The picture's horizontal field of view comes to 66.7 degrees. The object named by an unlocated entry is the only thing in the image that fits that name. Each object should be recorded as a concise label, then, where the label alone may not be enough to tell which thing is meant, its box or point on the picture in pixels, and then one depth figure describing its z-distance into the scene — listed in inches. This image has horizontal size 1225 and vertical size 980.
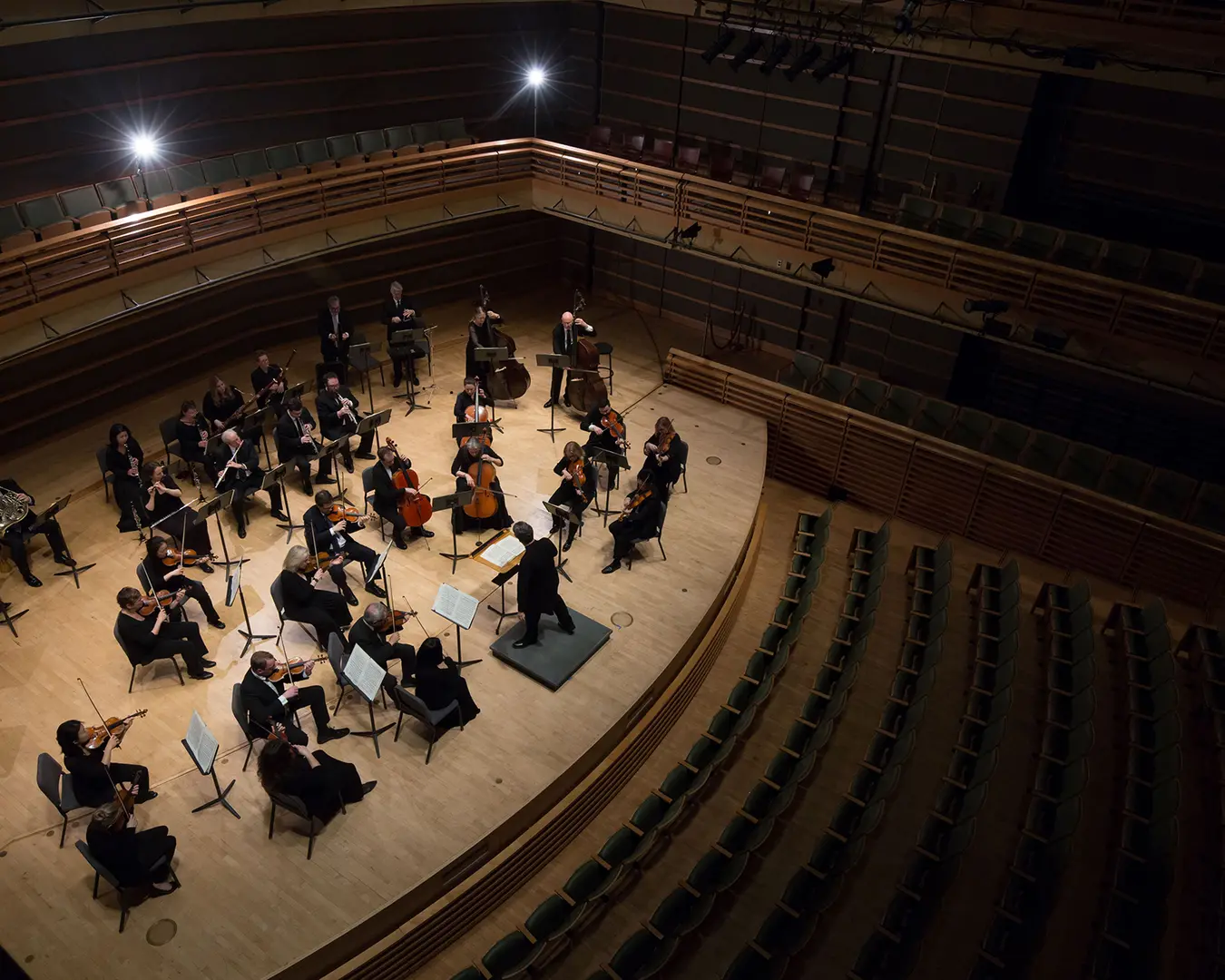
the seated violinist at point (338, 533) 370.9
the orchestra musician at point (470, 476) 399.0
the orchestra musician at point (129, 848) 256.8
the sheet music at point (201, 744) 268.5
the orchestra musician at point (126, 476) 398.9
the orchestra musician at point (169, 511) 379.6
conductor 342.6
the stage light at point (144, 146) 463.2
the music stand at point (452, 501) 370.6
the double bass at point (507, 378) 506.3
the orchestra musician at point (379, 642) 317.7
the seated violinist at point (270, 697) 292.7
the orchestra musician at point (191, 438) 420.2
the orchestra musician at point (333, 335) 483.5
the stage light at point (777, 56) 489.1
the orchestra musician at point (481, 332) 484.7
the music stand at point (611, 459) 409.7
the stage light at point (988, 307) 438.9
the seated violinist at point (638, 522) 401.7
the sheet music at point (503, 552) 357.1
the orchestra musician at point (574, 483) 401.4
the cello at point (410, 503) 400.2
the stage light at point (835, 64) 494.0
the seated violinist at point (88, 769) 268.8
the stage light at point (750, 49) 515.2
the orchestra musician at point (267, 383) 443.5
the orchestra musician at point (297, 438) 422.3
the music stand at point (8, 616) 356.8
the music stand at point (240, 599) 321.8
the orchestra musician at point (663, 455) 413.7
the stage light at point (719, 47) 506.6
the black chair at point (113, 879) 258.7
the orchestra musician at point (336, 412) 436.8
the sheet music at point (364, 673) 289.1
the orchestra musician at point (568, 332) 485.4
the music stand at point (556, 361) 462.6
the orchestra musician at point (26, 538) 369.1
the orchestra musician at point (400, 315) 493.0
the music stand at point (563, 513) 379.2
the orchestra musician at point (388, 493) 399.2
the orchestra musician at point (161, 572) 335.9
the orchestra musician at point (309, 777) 277.9
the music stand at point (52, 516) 362.0
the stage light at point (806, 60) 482.9
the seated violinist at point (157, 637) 321.1
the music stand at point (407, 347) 469.7
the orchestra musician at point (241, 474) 397.1
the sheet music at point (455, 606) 309.9
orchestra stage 265.6
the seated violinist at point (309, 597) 335.9
